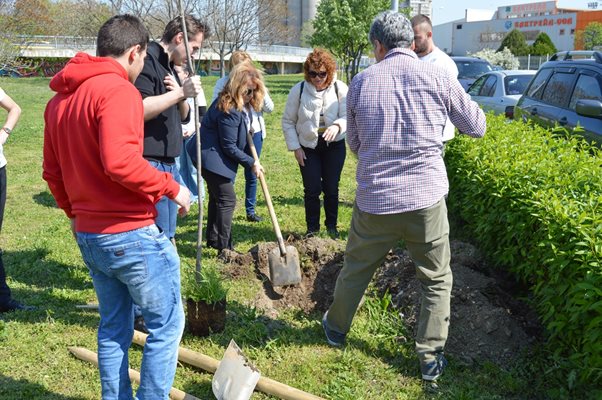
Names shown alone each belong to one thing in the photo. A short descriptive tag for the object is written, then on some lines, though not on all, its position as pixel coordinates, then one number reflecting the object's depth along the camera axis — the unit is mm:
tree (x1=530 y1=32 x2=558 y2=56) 42875
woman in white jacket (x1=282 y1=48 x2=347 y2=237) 5340
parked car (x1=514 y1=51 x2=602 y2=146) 6207
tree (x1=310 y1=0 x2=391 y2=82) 24859
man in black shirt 3342
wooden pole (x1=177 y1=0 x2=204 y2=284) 3527
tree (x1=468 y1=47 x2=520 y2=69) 32219
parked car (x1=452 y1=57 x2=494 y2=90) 17000
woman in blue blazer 5047
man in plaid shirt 3199
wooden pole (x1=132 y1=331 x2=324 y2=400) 3248
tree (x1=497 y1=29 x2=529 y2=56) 44844
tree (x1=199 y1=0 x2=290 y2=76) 30691
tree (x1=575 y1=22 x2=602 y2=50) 47300
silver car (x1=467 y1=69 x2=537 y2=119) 11117
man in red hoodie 2404
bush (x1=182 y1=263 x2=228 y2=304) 3977
